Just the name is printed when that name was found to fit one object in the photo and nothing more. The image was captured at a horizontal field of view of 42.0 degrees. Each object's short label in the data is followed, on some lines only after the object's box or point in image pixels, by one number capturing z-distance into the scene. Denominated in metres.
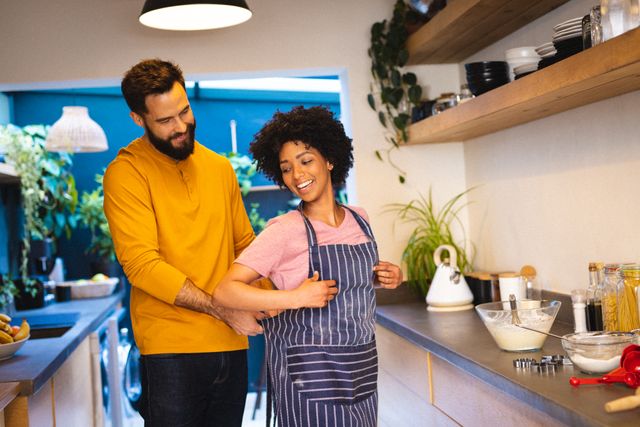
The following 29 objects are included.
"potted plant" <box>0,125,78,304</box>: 4.71
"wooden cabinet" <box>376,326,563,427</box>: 2.18
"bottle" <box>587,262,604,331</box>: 2.47
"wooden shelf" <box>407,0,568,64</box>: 2.93
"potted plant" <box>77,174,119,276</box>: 6.39
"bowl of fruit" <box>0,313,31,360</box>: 2.93
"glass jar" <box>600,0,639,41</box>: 1.96
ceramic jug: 3.44
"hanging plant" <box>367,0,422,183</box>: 3.76
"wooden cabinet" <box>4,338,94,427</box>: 2.55
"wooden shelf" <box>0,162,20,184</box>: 4.07
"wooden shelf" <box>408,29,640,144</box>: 1.96
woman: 2.17
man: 2.41
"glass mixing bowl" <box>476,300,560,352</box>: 2.38
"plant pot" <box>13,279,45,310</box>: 4.74
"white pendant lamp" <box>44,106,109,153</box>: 5.63
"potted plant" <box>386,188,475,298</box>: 3.79
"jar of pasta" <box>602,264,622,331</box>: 2.34
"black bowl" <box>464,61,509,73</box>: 2.82
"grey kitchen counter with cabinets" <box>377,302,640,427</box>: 1.83
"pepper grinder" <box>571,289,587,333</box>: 2.53
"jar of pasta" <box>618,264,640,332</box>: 2.25
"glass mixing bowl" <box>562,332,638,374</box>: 1.98
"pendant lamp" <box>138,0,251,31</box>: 2.79
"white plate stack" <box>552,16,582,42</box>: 2.23
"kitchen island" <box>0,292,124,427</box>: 2.54
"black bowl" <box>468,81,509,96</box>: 2.83
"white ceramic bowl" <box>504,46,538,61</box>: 2.77
